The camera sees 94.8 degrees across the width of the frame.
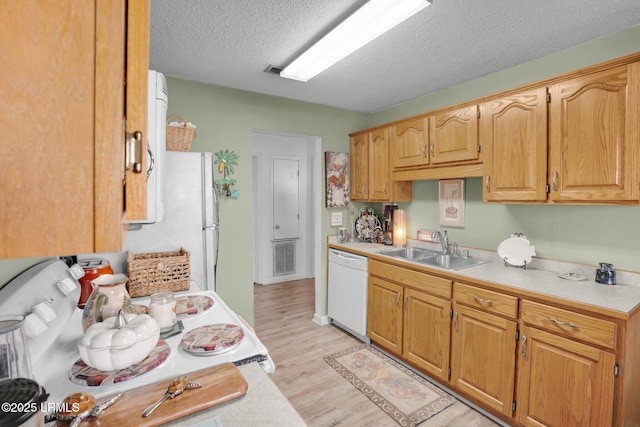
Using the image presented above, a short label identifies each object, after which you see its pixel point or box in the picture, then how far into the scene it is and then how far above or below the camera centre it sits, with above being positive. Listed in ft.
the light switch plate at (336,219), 11.64 -0.39
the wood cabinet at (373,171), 10.12 +1.43
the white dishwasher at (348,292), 9.73 -2.90
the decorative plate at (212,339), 3.24 -1.54
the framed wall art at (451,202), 8.97 +0.27
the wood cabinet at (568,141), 5.21 +1.44
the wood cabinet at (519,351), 4.81 -2.81
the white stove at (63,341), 2.69 -1.56
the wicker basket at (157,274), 5.09 -1.20
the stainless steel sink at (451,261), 8.41 -1.52
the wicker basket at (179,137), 6.77 +1.65
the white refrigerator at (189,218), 6.27 -0.23
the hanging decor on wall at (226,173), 9.25 +1.12
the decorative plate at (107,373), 2.70 -1.59
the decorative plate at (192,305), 4.28 -1.51
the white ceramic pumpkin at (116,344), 2.70 -1.28
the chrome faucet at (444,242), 9.12 -0.98
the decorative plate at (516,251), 7.18 -0.98
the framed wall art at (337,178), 11.43 +1.22
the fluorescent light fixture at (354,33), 4.86 +3.42
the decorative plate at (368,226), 11.55 -0.64
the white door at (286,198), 16.29 +0.60
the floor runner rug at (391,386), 6.68 -4.51
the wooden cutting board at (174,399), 2.31 -1.65
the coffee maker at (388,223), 10.89 -0.50
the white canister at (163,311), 3.69 -1.31
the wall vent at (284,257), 16.44 -2.75
